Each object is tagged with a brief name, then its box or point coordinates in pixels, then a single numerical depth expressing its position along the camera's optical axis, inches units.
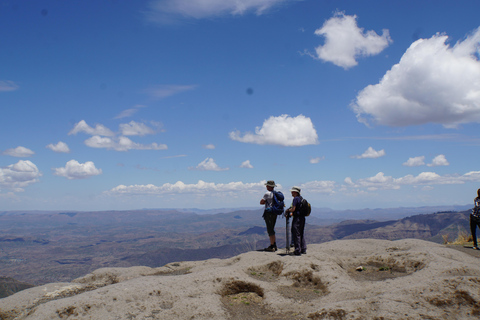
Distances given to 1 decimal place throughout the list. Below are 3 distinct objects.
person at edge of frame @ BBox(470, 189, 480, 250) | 613.6
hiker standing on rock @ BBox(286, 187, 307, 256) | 543.5
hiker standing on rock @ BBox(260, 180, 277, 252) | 589.1
